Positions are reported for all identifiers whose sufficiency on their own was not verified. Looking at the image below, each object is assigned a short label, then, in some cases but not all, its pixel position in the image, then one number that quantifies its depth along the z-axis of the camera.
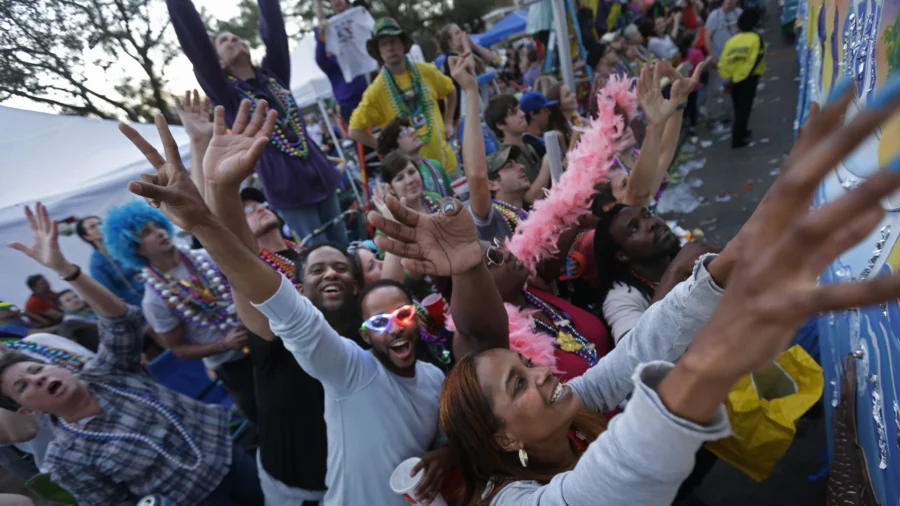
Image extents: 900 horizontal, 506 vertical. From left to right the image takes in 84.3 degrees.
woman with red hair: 0.57
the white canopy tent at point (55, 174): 3.96
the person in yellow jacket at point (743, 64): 6.35
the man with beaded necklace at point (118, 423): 2.06
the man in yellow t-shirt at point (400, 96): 4.14
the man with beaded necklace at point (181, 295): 2.88
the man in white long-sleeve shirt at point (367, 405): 1.56
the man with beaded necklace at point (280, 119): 2.81
